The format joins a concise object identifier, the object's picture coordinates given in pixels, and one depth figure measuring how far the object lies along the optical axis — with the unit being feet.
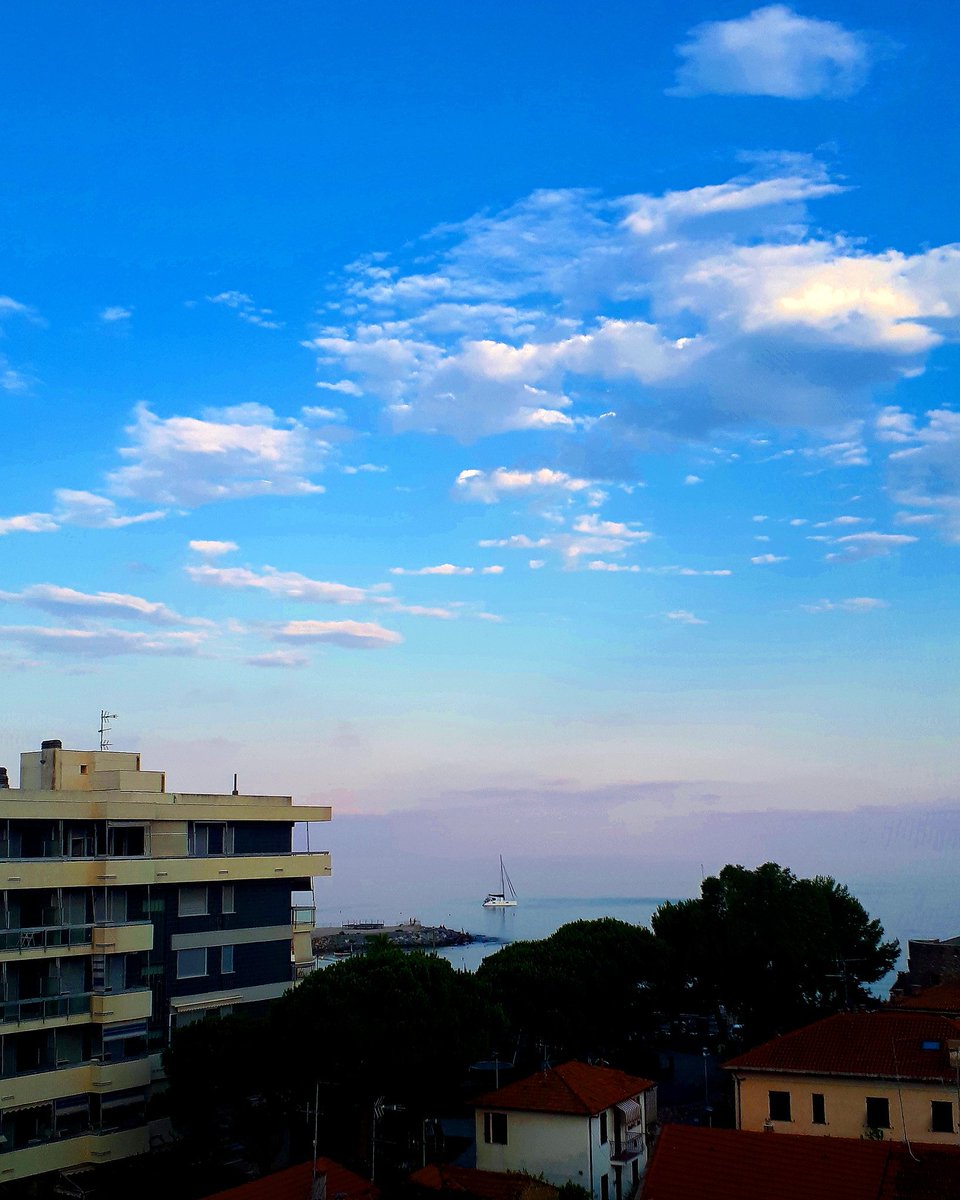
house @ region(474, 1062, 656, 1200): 108.99
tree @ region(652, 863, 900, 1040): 177.06
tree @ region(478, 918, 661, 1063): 160.97
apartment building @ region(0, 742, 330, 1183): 111.34
